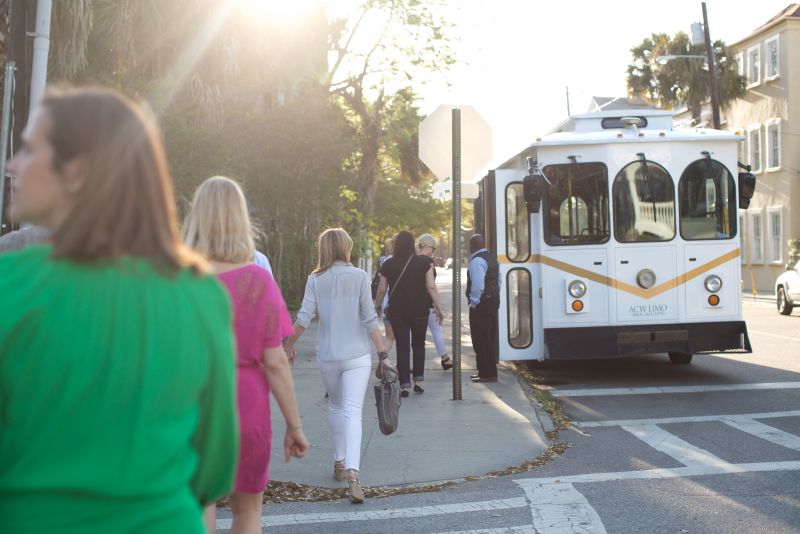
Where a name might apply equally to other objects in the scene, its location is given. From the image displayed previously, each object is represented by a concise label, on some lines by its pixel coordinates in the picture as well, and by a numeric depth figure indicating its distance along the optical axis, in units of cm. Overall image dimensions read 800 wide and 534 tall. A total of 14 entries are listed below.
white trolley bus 1197
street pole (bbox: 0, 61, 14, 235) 750
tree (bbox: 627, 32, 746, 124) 4084
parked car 2314
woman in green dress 196
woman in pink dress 401
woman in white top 664
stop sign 1060
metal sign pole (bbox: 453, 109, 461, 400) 1014
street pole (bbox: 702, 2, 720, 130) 3141
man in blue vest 1199
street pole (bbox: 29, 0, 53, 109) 917
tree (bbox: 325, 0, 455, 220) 2994
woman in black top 1096
